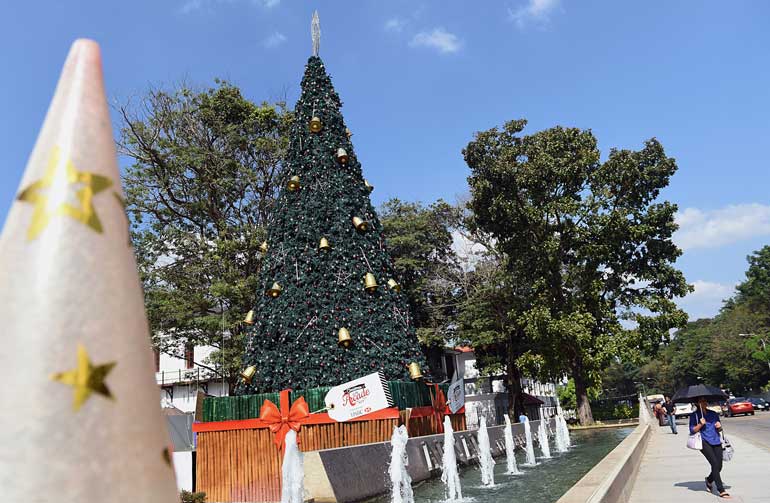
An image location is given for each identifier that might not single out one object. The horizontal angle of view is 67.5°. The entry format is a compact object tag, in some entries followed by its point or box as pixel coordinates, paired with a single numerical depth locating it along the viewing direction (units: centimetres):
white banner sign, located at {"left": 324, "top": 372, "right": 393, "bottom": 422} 1085
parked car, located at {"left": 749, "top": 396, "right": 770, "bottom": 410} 4419
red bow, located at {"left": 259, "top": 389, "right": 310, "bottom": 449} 1095
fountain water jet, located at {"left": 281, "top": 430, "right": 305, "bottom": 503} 784
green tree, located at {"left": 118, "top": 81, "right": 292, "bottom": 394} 2358
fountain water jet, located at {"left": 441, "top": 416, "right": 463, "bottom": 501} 994
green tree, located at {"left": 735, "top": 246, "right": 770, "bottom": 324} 8362
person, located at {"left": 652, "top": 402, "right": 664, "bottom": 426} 3205
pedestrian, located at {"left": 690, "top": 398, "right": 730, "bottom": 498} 832
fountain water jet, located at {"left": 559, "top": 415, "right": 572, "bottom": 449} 1938
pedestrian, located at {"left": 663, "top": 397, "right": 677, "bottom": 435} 2300
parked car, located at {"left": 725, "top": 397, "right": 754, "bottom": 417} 3744
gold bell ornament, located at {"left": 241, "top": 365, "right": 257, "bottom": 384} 1398
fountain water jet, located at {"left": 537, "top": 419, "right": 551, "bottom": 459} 1703
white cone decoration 136
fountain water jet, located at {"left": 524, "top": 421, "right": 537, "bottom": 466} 1534
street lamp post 5406
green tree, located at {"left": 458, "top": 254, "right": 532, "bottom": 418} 3185
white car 3725
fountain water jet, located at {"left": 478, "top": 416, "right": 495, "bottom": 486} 1162
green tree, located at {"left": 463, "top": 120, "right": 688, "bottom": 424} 2731
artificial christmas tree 1364
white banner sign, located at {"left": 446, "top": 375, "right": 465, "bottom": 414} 1488
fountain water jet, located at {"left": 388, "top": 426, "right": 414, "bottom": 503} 920
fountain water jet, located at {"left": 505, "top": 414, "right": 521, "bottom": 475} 1334
